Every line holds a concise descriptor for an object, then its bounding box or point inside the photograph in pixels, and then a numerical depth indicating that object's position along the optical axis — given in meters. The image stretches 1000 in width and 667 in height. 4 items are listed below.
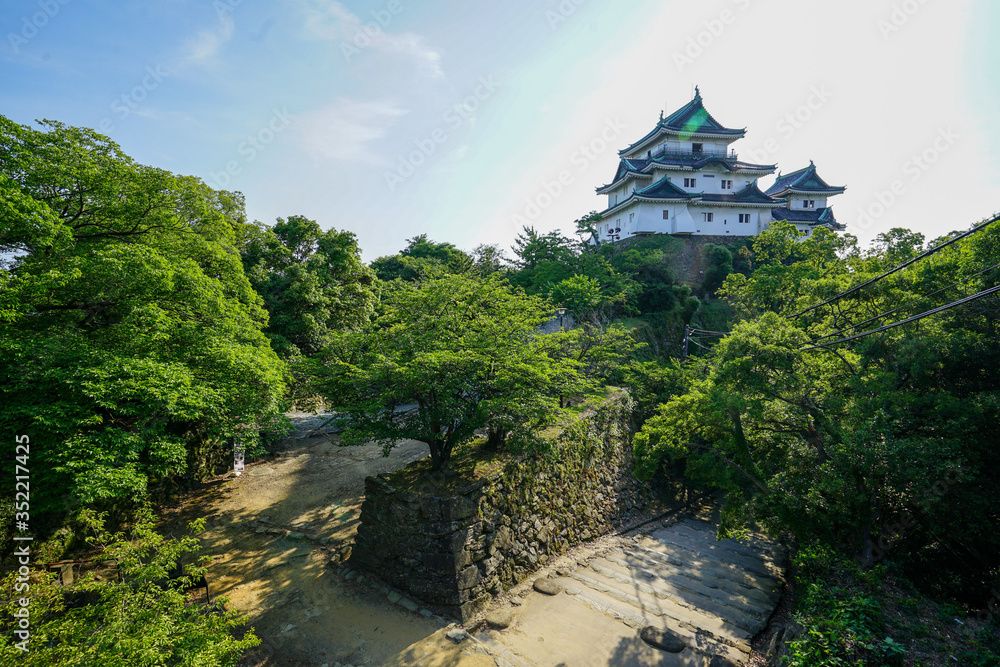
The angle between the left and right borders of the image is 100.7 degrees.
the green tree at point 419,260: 27.77
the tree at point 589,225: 35.03
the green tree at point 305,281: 16.31
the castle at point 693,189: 31.06
